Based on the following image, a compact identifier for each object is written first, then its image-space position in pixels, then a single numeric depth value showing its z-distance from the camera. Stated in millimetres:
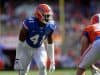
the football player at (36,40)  19359
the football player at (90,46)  15477
